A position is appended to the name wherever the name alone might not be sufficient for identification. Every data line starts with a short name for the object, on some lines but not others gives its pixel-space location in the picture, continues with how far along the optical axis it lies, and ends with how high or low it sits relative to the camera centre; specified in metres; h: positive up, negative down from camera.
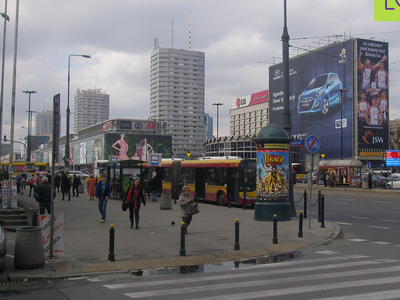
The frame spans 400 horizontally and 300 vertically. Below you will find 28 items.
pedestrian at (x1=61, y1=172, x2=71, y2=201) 26.92 -1.16
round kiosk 17.58 -0.33
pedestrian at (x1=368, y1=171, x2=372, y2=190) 42.50 -1.02
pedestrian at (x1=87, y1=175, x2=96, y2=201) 27.58 -1.30
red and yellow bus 24.47 -0.69
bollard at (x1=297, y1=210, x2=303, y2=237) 13.59 -1.83
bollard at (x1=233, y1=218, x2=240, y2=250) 11.38 -1.86
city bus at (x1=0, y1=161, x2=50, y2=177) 52.87 -0.24
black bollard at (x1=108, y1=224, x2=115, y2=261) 9.77 -1.90
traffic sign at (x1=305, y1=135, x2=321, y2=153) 17.55 +1.03
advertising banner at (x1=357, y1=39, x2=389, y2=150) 87.12 +15.29
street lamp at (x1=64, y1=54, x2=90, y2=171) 40.69 +2.21
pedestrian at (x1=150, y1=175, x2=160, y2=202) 27.12 -1.29
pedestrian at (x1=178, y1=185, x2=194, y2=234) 13.83 -1.18
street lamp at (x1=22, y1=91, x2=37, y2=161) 59.56 +6.33
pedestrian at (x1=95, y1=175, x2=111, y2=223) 16.40 -1.07
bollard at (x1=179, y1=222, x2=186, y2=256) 10.43 -1.83
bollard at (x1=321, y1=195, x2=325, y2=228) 15.93 -1.79
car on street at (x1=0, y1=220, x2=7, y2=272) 8.48 -1.70
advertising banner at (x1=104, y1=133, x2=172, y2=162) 121.40 +6.17
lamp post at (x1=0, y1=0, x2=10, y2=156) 20.34 +5.35
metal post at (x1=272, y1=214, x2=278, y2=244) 12.44 -1.90
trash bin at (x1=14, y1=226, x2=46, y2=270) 8.87 -1.77
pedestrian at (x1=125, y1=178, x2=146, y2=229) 14.98 -1.07
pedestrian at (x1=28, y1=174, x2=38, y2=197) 30.45 -1.12
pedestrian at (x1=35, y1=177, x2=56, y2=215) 16.04 -1.07
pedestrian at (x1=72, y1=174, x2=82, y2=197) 31.03 -1.17
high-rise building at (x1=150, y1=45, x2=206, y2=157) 193.38 +34.32
